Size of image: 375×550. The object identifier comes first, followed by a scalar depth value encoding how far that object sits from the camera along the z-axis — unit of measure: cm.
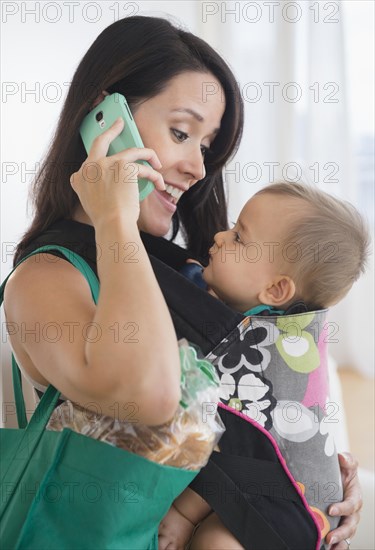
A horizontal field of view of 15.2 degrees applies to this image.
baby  200
